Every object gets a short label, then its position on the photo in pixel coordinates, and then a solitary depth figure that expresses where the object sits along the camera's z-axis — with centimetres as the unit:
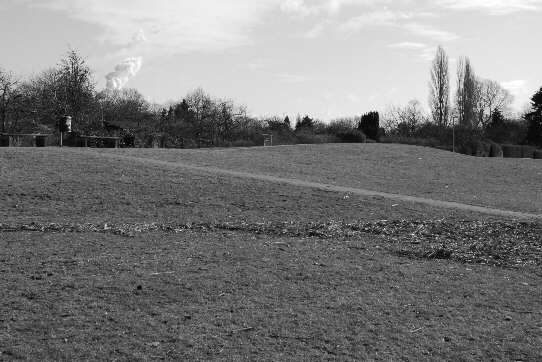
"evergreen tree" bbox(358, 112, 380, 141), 5281
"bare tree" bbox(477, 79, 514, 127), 8094
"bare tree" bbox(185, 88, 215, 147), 5481
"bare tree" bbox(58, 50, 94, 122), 3853
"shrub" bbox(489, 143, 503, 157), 4544
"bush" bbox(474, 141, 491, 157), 4424
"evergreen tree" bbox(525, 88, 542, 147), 6212
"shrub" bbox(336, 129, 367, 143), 4592
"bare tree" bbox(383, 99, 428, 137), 6919
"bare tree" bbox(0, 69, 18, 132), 4057
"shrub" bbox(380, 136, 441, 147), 4853
